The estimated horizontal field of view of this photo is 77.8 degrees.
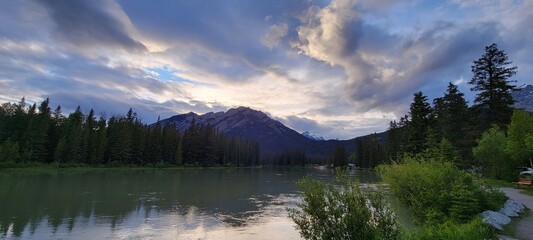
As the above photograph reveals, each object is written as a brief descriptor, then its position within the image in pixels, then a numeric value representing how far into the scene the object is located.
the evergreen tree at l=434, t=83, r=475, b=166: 52.03
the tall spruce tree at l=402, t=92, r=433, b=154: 45.16
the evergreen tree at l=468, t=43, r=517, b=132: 43.88
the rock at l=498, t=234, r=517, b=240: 10.41
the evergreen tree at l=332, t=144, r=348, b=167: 171.12
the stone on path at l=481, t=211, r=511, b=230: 12.42
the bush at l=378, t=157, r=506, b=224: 14.92
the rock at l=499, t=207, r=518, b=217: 15.09
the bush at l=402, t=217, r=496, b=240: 9.30
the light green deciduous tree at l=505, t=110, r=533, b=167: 30.75
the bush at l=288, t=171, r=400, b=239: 8.33
